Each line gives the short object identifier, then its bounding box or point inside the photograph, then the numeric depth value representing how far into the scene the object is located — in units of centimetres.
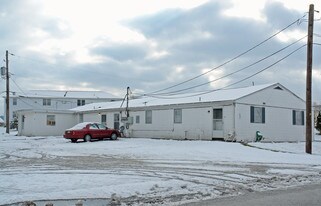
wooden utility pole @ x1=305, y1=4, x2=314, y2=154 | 2311
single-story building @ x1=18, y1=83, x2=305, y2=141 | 2886
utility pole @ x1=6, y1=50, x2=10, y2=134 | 4791
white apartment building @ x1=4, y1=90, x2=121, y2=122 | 7656
